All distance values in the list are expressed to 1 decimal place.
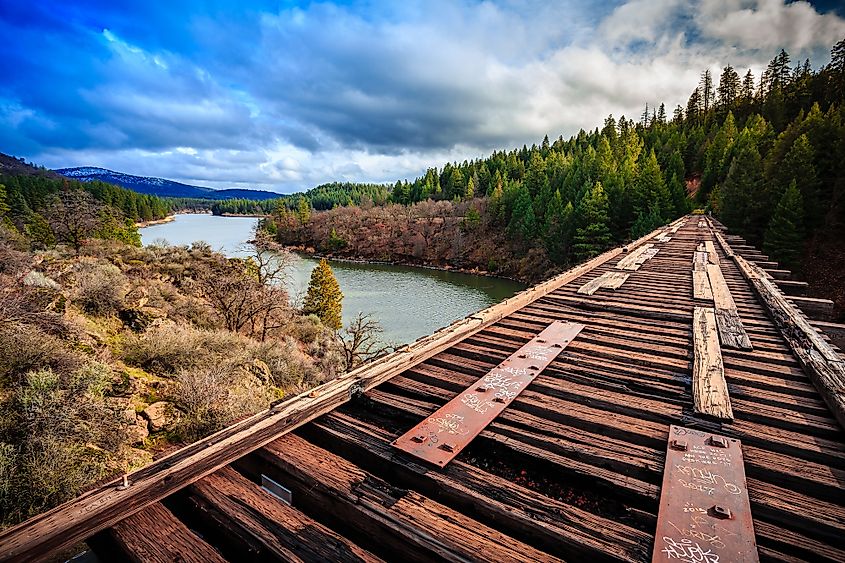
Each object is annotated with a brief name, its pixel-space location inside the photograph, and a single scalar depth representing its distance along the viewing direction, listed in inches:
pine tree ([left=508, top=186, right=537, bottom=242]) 2167.8
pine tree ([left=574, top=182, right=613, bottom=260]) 1675.7
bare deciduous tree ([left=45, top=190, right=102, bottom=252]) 1144.2
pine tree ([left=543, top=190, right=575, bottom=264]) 1819.9
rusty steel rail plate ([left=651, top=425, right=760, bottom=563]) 58.2
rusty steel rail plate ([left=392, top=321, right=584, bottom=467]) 82.6
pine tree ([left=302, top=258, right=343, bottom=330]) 1126.4
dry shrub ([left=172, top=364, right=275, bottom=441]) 325.4
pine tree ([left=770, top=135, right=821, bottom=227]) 1157.4
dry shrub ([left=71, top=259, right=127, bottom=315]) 512.1
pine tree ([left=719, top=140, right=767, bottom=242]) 1242.0
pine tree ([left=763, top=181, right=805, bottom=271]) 1058.7
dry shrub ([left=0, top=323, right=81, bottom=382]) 302.7
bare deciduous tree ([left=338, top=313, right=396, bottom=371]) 768.5
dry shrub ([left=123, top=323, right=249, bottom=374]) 421.1
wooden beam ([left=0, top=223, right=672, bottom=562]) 56.0
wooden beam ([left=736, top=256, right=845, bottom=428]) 102.4
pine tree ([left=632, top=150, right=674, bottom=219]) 1599.4
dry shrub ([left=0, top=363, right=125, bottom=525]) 226.5
